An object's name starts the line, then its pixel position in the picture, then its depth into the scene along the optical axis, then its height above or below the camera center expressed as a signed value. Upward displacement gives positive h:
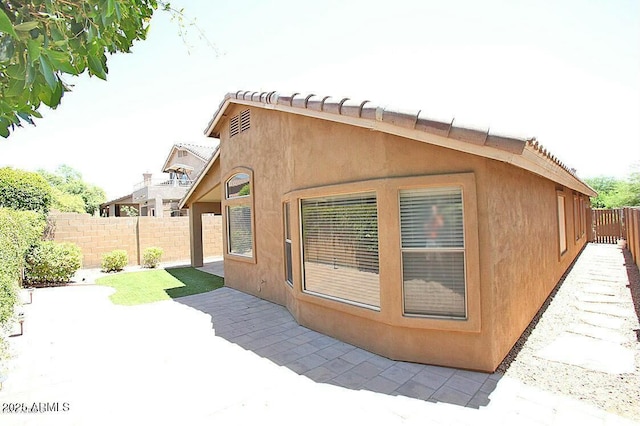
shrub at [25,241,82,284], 12.80 -1.62
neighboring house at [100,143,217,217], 34.31 +3.92
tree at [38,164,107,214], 42.91 +6.62
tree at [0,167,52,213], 14.82 +1.68
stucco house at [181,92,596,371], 4.89 -0.34
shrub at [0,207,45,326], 5.90 -0.53
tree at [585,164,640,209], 29.83 +0.94
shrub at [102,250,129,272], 16.20 -2.00
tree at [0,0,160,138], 1.93 +1.20
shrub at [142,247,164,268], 17.62 -2.02
